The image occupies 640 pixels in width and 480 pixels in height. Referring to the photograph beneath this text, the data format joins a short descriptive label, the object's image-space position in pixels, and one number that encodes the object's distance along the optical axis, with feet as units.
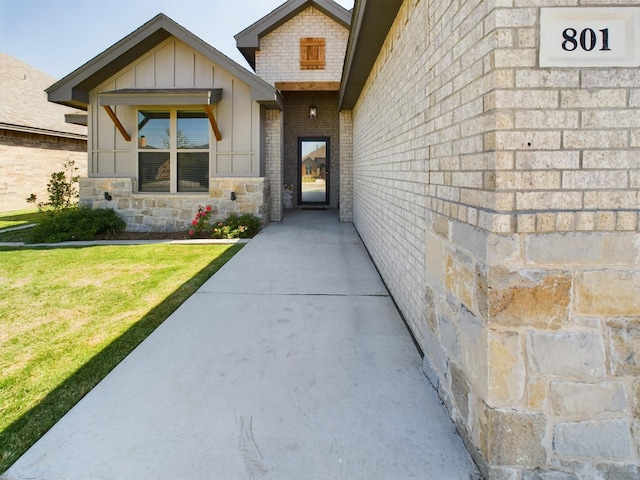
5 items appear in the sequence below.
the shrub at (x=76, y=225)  27.99
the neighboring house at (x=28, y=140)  44.32
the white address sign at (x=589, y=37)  5.89
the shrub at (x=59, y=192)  34.14
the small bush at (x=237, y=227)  29.40
